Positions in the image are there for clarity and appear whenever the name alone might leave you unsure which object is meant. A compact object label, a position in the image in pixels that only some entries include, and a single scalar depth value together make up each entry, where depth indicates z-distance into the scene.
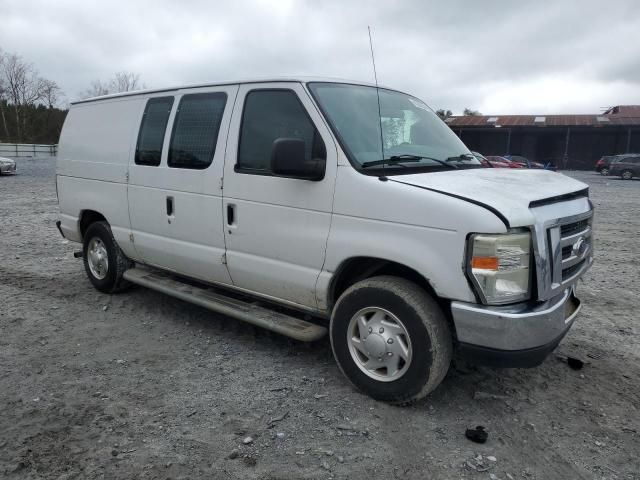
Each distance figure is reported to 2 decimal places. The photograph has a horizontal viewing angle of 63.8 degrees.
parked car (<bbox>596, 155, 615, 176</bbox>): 34.18
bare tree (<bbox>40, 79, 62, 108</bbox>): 59.59
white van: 2.99
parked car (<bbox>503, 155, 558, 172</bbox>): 29.25
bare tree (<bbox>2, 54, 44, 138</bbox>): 56.72
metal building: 40.09
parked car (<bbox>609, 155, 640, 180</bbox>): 31.55
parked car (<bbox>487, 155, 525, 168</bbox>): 27.80
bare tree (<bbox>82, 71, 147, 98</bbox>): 61.36
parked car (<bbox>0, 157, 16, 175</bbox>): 22.10
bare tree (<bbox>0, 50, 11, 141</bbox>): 53.00
